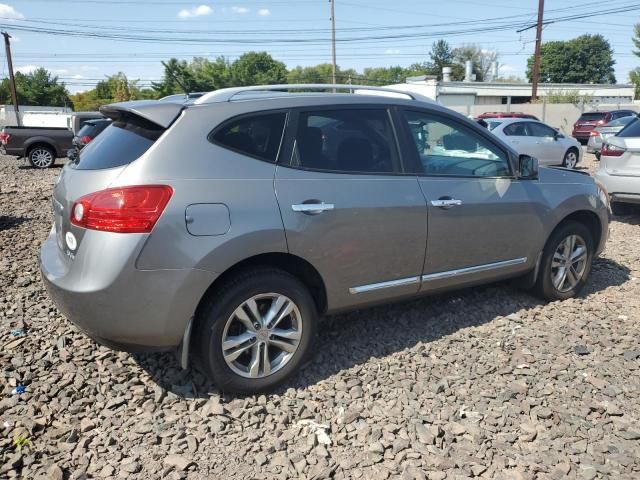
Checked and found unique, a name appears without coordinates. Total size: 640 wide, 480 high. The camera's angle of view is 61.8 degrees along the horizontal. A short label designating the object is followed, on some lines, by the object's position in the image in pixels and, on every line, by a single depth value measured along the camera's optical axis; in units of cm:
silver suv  276
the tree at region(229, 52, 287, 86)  7764
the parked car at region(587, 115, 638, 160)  1655
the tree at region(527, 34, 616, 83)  8931
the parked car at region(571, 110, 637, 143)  2488
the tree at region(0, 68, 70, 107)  7175
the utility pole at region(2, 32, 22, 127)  4384
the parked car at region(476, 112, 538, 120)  2350
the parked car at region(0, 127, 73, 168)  1755
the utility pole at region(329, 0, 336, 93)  3719
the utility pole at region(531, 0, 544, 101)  3425
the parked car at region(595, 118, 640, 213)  727
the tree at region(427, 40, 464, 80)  10375
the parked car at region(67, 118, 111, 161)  1448
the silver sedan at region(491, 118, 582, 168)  1436
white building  4981
